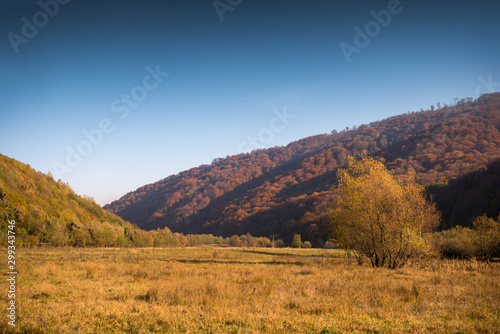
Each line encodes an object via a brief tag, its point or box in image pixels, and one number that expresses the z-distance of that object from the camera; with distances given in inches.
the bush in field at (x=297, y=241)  3706.7
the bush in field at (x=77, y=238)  2427.0
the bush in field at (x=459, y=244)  1412.4
